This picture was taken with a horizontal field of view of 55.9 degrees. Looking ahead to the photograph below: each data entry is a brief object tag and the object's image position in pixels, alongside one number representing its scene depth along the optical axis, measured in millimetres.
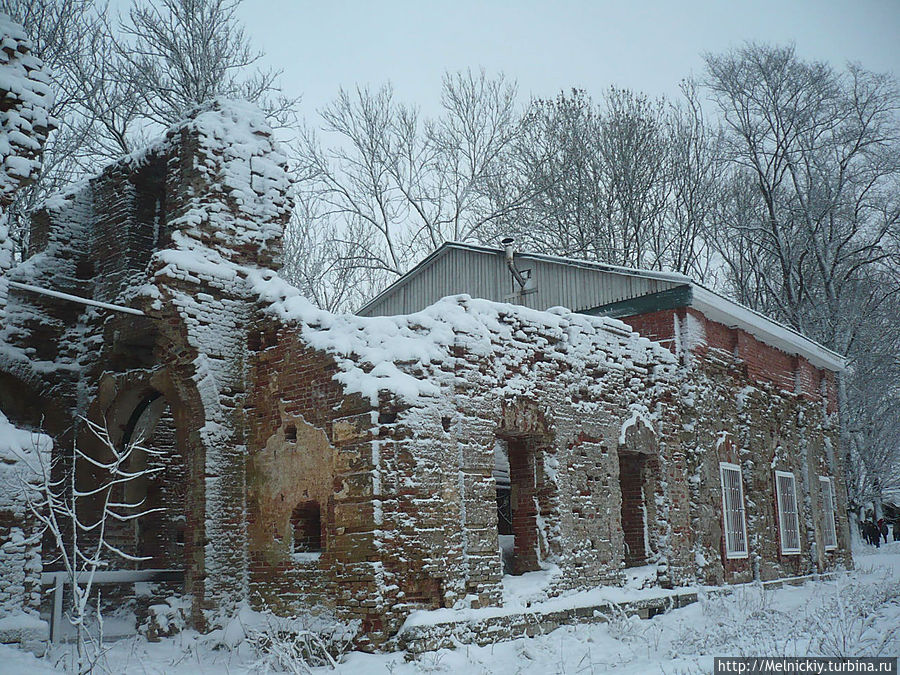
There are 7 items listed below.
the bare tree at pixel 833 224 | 26031
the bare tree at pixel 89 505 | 11844
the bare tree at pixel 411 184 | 26781
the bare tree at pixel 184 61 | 20703
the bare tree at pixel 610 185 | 26719
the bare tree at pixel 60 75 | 18094
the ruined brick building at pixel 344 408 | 9352
